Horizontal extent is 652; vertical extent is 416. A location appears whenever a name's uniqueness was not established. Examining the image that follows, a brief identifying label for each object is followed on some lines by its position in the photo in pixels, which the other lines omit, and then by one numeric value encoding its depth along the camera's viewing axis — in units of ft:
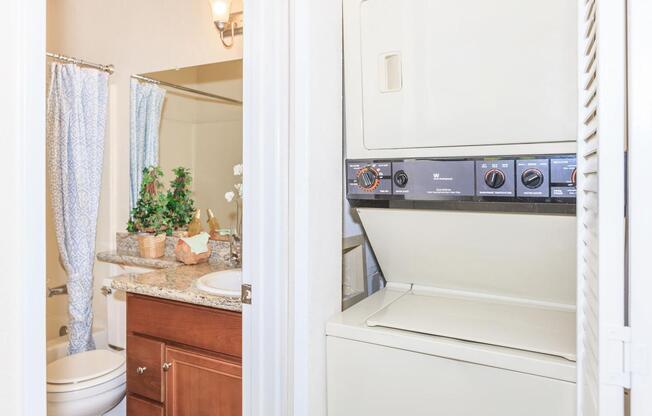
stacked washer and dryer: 3.65
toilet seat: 6.56
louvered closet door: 2.47
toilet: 6.43
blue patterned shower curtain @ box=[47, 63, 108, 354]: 8.39
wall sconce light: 7.82
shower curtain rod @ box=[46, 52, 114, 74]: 8.31
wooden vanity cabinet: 5.30
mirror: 7.99
